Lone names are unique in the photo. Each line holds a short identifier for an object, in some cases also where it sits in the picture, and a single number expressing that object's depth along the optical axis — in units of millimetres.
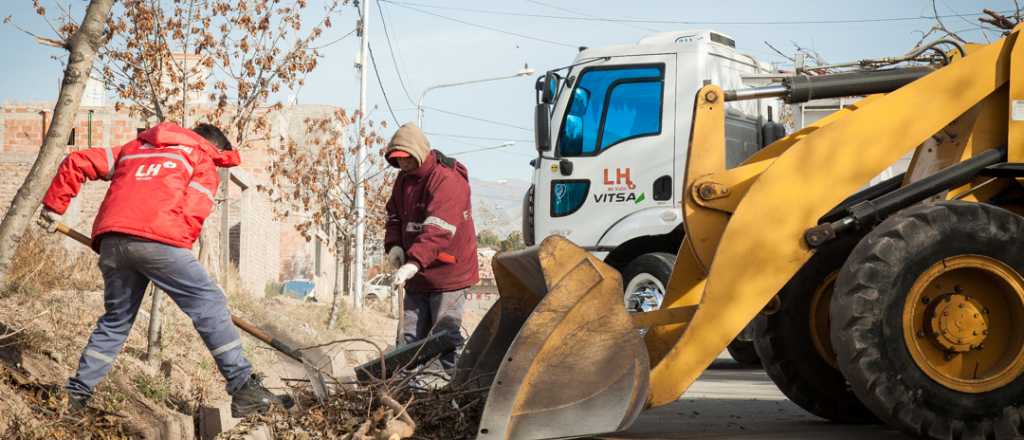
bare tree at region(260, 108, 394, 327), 21984
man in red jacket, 5598
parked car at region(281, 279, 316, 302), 30383
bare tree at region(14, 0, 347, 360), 9156
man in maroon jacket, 6855
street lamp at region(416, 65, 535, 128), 35062
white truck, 10836
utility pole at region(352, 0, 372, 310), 23500
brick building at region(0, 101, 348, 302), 20031
